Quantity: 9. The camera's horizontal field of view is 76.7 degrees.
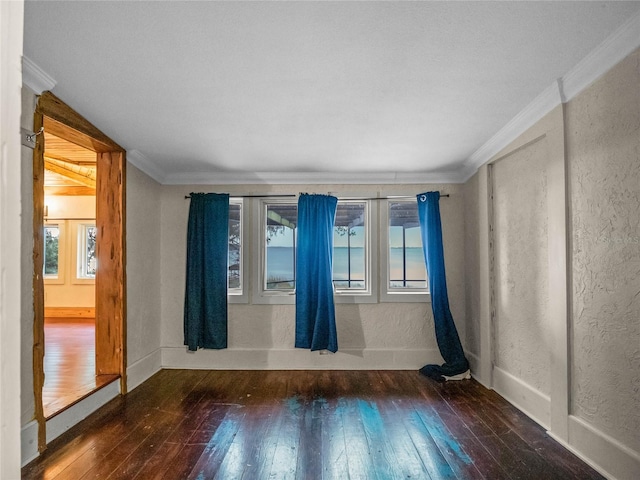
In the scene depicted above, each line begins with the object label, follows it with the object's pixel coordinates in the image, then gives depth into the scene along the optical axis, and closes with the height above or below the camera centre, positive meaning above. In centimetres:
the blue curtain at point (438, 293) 439 -55
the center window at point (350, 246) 498 -2
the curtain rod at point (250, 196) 488 +60
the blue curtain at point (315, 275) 459 -34
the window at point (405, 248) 498 -5
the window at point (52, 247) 816 +2
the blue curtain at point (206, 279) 464 -37
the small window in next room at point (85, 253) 816 -11
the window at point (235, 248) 494 -2
